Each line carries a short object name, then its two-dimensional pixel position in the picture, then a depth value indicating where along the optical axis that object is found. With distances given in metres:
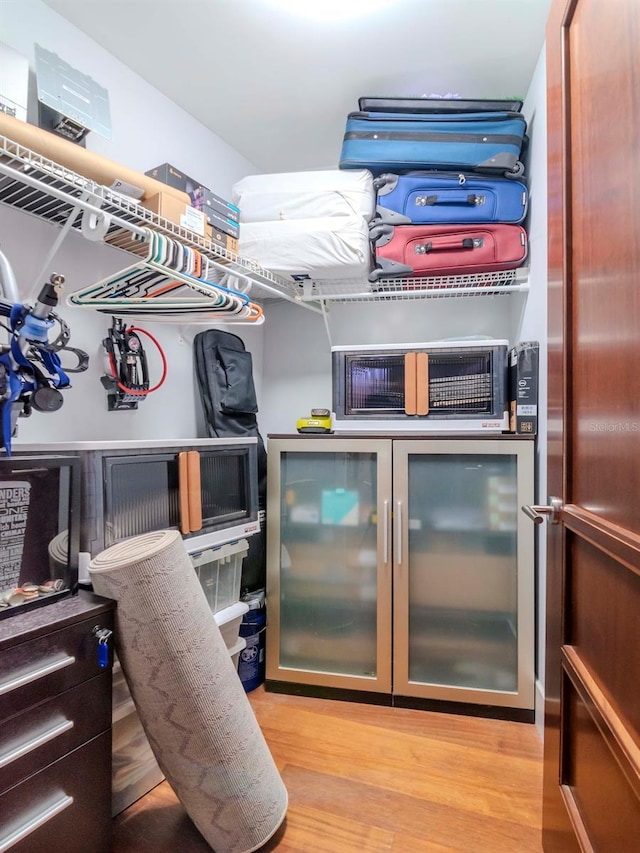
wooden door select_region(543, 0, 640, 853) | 0.77
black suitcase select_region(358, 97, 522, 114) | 2.00
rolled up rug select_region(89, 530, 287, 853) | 1.20
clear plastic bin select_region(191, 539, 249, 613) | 1.76
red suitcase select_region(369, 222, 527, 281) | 2.03
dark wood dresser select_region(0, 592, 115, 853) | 0.97
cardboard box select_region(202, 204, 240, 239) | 1.81
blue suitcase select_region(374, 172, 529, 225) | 2.03
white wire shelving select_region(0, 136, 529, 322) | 1.26
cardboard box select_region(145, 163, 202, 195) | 1.73
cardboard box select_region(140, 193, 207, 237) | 1.54
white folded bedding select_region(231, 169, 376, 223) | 2.00
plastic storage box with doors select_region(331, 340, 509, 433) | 2.04
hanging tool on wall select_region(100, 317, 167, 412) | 1.72
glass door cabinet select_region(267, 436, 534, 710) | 1.99
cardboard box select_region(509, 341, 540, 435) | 1.92
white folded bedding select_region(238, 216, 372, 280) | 1.97
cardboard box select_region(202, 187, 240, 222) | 1.81
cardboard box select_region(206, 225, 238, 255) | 1.78
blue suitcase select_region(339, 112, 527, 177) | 2.02
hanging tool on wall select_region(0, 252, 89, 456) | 1.12
